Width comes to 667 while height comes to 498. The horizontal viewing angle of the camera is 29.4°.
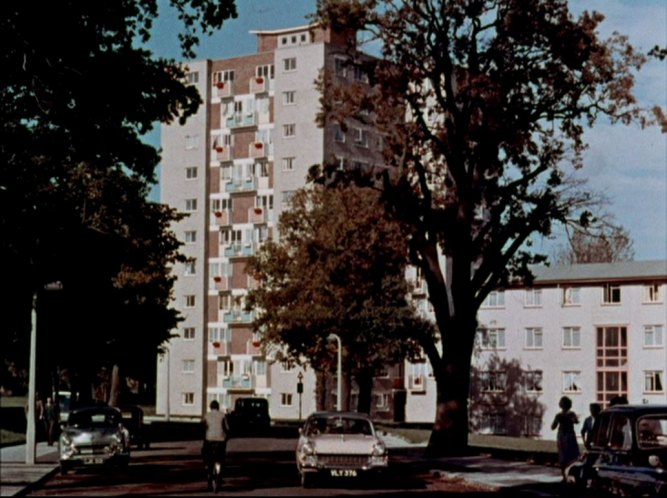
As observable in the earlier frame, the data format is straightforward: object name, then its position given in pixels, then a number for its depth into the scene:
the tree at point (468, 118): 36.31
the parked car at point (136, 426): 44.50
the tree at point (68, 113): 23.98
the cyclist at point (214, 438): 24.78
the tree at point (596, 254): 96.00
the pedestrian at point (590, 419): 22.42
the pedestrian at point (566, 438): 24.38
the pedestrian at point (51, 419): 46.59
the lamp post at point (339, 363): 63.88
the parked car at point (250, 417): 65.62
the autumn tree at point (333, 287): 69.25
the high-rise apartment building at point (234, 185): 105.00
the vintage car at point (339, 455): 25.66
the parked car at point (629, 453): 14.85
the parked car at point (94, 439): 30.48
